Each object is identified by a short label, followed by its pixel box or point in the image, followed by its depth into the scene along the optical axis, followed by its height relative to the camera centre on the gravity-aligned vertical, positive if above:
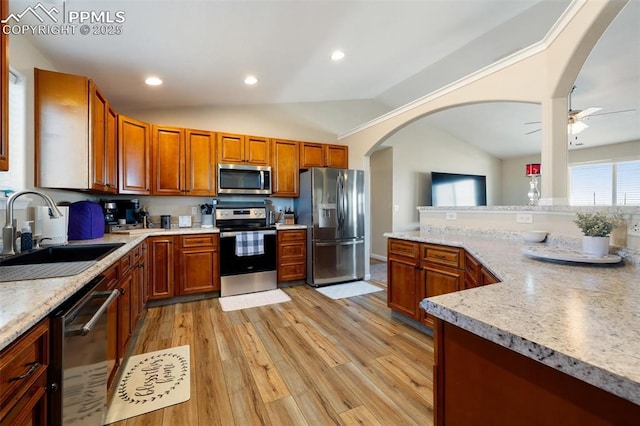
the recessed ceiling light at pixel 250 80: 3.29 +1.67
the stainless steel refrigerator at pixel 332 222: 3.89 -0.12
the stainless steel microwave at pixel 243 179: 3.74 +0.50
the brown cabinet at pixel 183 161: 3.43 +0.70
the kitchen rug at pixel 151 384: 1.57 -1.11
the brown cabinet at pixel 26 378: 0.69 -0.47
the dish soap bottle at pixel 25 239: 1.66 -0.14
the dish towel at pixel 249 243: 3.49 -0.38
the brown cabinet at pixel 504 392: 0.55 -0.43
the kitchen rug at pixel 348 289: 3.58 -1.06
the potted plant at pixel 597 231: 1.37 -0.10
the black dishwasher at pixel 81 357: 0.93 -0.56
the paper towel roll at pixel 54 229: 1.93 -0.10
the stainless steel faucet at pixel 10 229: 1.50 -0.08
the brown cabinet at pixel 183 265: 3.11 -0.60
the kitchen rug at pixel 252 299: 3.15 -1.06
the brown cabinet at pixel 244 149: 3.76 +0.93
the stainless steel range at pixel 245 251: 3.48 -0.48
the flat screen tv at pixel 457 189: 5.93 +0.54
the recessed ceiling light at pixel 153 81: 2.96 +1.49
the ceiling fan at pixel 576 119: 3.39 +1.23
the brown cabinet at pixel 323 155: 4.27 +0.95
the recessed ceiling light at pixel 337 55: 3.04 +1.83
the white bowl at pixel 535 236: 1.93 -0.17
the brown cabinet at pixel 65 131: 2.05 +0.66
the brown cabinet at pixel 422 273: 2.12 -0.52
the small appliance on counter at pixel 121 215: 3.04 +0.00
